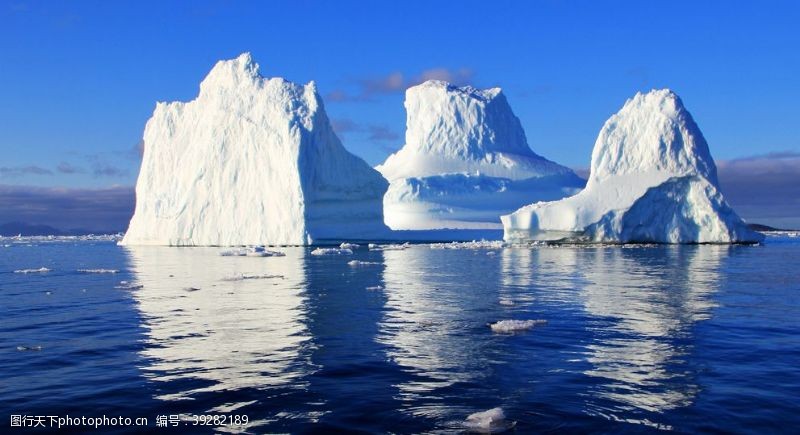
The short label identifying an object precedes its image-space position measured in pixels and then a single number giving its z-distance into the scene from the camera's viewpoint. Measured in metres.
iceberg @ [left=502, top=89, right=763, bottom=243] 41.22
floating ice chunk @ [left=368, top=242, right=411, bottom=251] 46.67
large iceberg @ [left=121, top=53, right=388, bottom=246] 46.94
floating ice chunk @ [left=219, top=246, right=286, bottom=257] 36.00
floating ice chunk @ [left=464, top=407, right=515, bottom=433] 5.75
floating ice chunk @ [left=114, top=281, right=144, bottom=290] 18.81
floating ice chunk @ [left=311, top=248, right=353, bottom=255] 38.09
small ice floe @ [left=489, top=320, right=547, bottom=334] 10.71
